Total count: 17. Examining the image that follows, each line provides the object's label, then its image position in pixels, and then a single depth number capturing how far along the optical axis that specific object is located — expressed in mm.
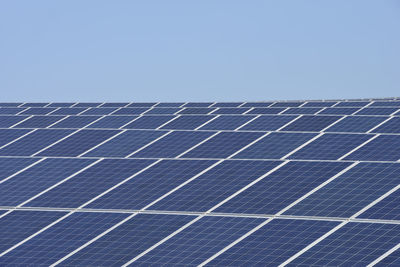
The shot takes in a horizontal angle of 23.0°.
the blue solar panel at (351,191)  37938
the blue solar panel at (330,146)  44250
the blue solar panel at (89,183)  42781
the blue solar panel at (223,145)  46500
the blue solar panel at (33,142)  50969
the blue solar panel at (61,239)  37656
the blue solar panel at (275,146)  45375
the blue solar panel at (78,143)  49688
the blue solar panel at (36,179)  44219
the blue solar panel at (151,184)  41531
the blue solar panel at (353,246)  33500
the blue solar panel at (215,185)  40375
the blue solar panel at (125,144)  48594
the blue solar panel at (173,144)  47406
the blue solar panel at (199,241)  35719
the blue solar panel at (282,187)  39191
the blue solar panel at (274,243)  34750
